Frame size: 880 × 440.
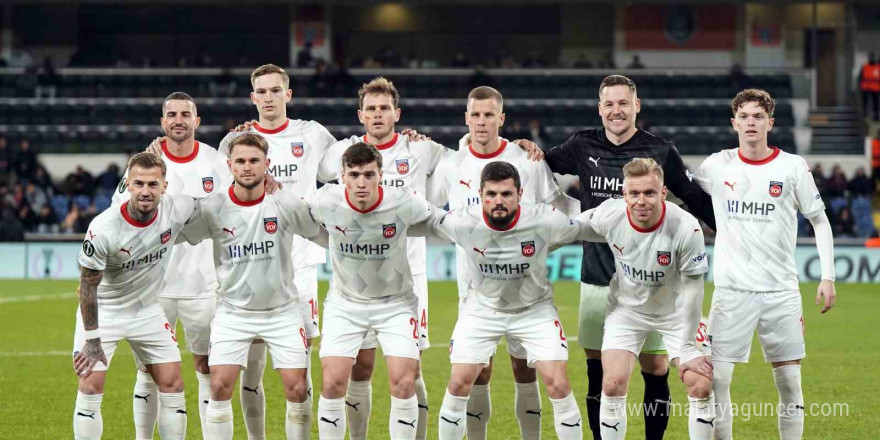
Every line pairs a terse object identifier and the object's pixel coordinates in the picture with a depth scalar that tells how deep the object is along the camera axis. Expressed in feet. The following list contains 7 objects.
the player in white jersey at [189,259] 46.57
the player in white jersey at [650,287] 41.27
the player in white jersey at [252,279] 41.96
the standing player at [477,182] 45.39
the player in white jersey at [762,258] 43.37
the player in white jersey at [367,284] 41.60
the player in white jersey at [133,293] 41.47
